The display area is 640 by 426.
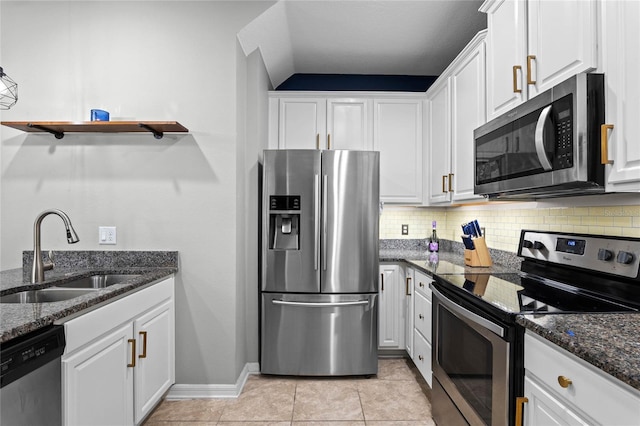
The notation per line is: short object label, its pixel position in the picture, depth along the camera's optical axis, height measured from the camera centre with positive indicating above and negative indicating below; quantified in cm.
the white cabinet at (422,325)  257 -78
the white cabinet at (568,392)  89 -47
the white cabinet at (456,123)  243 +67
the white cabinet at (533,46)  146 +76
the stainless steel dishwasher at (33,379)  119 -59
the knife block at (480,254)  262 -27
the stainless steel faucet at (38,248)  198 -18
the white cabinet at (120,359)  152 -70
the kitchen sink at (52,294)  193 -42
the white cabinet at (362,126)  353 +81
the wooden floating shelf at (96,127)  231 +54
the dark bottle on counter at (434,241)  358 -26
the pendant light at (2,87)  165 +55
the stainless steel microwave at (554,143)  140 +30
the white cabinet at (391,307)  325 -78
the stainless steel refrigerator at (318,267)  289 -40
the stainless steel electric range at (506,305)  139 -35
